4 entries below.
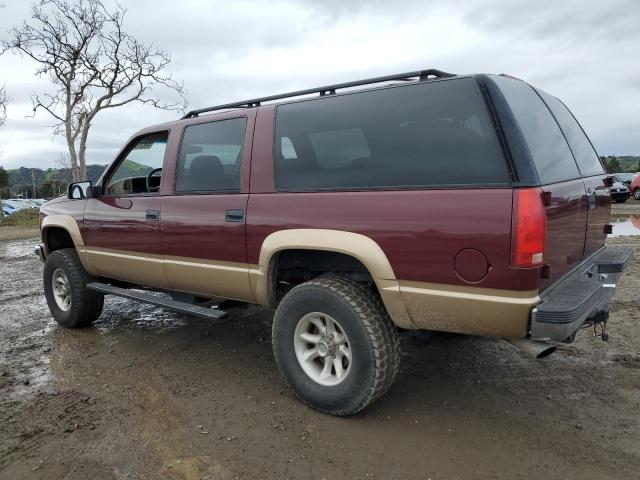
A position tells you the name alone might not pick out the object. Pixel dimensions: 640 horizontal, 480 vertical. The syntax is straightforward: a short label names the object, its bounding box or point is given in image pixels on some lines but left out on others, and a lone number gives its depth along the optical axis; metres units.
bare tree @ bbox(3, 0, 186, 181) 19.56
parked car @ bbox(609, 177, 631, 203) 19.83
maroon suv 2.47
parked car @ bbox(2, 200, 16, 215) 31.12
